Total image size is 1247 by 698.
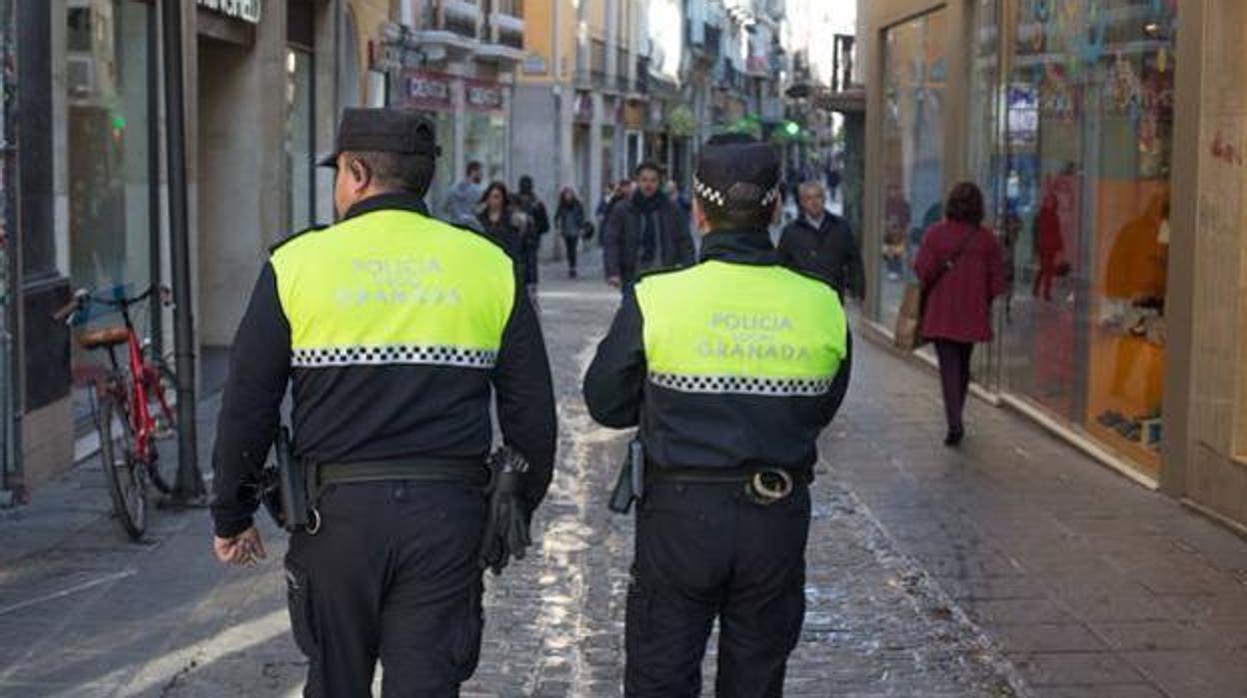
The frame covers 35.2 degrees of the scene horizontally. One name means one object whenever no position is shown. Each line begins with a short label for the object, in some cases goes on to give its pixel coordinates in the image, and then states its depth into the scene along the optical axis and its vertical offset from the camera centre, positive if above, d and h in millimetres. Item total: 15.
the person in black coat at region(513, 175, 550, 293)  24906 -720
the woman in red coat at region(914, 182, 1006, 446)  11883 -649
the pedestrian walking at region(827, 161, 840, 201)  60775 -171
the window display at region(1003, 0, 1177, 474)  10680 -197
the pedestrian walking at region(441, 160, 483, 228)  24095 -327
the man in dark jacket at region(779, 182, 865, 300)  12555 -435
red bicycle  8742 -1135
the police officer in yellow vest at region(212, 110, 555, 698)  4301 -532
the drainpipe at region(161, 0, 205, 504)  9594 -470
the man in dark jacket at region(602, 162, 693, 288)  14406 -431
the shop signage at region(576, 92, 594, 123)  42500 +1480
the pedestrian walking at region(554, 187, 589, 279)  33719 -822
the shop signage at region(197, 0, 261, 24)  14686 +1281
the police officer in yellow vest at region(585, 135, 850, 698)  4641 -596
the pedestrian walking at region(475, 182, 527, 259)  20438 -409
